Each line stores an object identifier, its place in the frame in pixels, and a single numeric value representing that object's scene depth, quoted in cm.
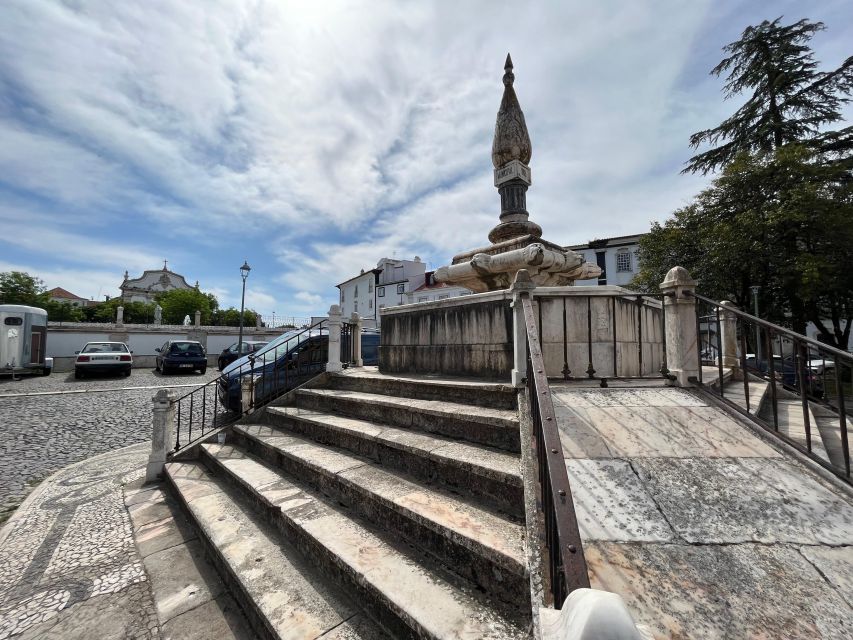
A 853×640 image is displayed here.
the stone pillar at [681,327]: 420
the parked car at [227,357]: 1794
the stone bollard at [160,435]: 553
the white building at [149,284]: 7094
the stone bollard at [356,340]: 857
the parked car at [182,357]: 1758
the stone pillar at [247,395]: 647
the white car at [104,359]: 1548
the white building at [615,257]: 3347
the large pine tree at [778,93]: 1731
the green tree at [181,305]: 5519
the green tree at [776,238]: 1443
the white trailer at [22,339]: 1516
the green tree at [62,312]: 5079
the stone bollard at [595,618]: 95
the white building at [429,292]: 3884
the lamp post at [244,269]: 2039
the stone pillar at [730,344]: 662
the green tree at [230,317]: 6462
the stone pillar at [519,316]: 411
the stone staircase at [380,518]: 220
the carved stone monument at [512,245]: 591
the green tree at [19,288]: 4028
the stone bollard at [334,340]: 684
